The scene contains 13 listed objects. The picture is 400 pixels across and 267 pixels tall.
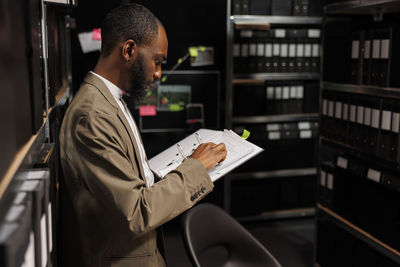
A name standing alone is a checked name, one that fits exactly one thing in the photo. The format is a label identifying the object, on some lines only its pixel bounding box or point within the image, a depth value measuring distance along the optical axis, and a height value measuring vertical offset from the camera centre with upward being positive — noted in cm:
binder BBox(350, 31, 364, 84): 236 +1
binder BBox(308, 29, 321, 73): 372 +9
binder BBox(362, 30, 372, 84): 228 +0
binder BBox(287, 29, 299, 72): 367 +10
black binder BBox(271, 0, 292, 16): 360 +43
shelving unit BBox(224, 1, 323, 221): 360 -53
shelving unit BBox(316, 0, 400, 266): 215 -56
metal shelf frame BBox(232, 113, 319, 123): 369 -53
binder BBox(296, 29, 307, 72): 369 +6
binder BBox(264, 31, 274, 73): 363 +5
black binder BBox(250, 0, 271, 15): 354 +42
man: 111 -30
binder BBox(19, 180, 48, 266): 79 -30
